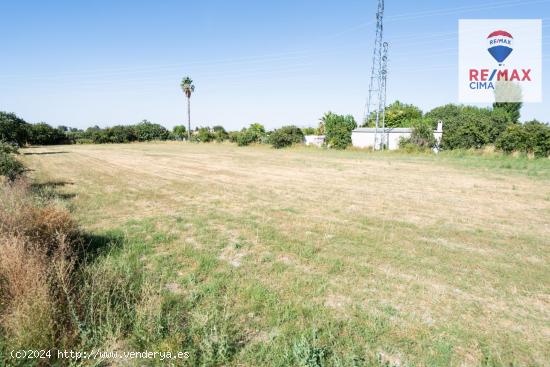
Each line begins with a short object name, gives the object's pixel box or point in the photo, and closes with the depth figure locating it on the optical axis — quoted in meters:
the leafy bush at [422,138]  32.59
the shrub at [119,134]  66.19
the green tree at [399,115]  71.00
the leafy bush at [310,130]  66.76
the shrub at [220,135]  61.47
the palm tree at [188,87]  72.75
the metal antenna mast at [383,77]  35.62
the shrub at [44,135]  54.22
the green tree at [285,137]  43.28
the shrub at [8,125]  23.92
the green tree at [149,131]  69.56
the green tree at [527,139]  25.30
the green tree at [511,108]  65.51
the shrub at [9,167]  11.23
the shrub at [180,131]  77.75
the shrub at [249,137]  49.03
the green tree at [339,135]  38.97
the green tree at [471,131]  29.30
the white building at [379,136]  36.09
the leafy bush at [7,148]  12.08
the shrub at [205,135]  63.73
